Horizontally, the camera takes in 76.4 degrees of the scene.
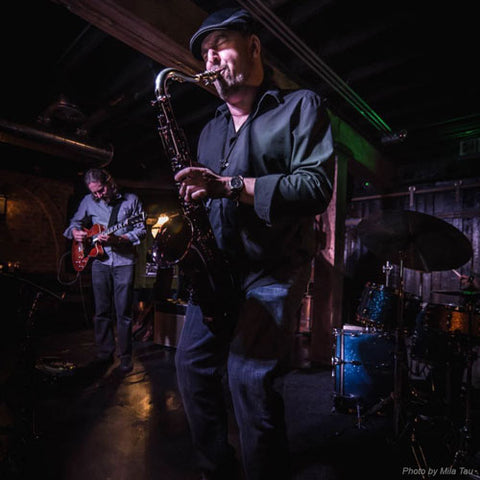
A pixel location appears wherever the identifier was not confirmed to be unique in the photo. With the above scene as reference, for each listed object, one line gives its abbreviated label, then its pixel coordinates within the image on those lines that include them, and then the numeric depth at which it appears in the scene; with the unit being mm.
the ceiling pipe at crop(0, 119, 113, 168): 5535
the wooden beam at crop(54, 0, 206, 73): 2850
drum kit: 2865
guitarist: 4180
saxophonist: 1303
